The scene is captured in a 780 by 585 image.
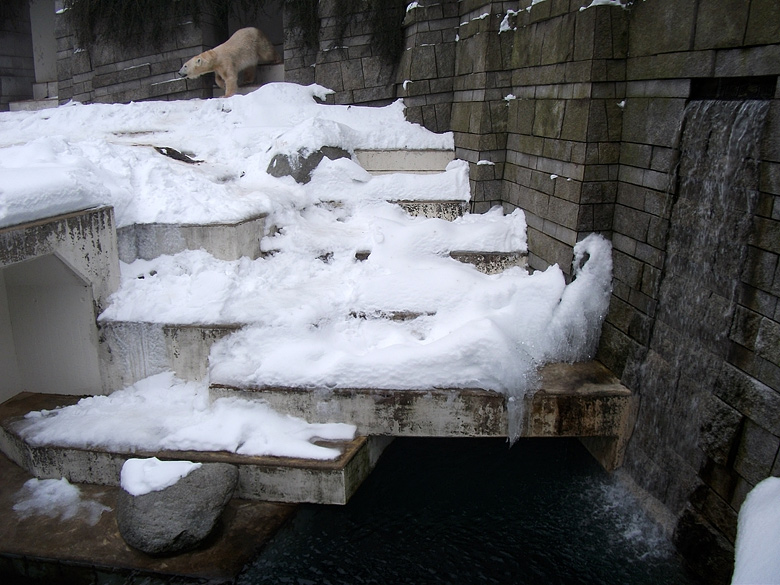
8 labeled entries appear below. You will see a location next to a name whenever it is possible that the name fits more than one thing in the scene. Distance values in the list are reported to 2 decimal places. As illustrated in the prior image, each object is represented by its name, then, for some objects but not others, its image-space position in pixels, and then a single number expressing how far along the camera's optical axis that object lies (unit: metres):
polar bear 9.59
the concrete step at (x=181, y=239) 5.48
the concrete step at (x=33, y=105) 11.64
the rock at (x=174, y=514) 3.67
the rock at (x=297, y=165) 7.07
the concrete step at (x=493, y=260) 5.86
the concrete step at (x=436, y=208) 6.85
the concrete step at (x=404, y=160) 7.70
